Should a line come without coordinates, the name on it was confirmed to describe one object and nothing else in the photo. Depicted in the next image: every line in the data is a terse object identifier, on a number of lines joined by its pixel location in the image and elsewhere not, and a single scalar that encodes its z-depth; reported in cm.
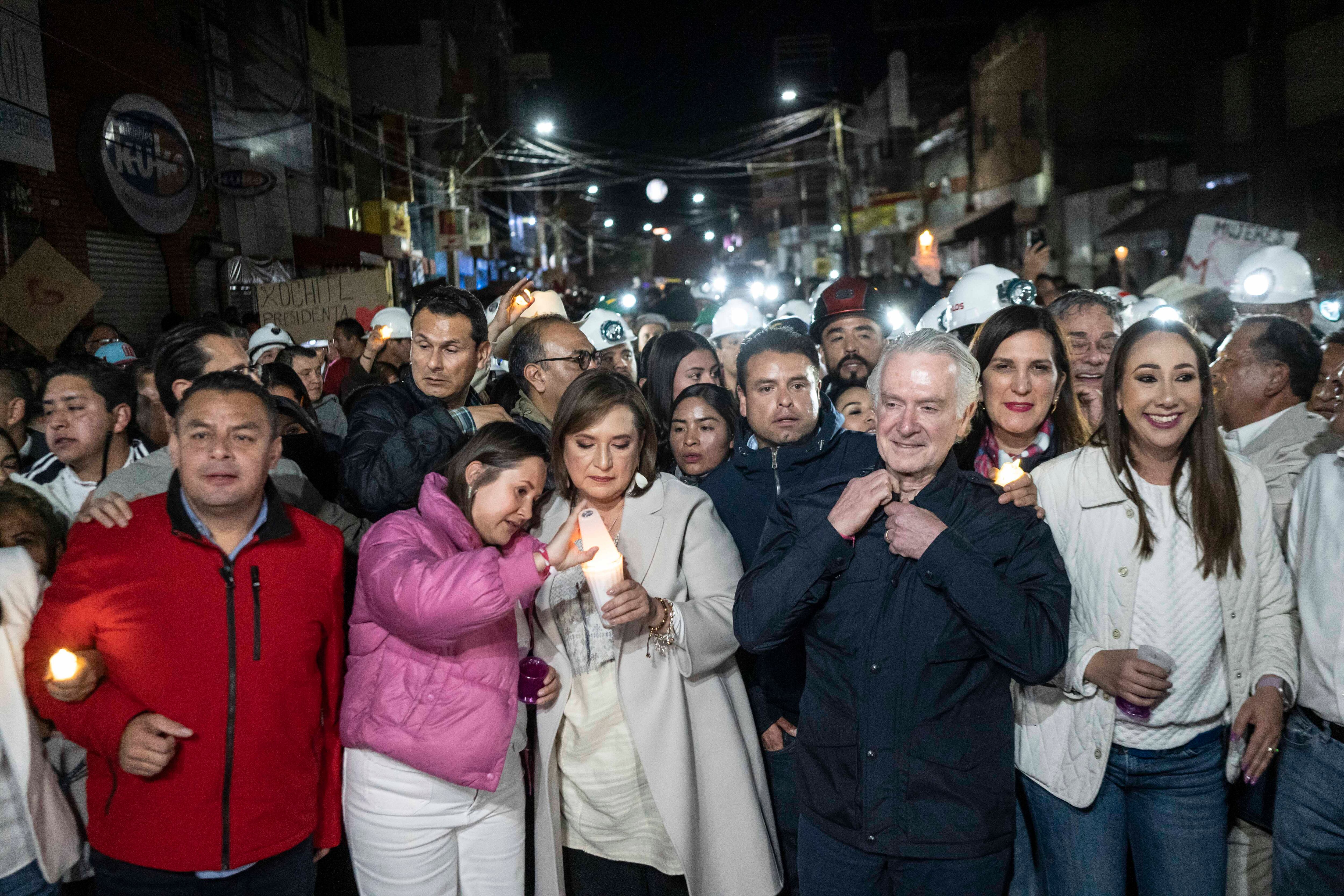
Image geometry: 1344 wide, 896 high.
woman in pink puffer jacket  300
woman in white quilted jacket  306
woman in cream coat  338
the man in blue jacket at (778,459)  399
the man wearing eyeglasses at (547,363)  478
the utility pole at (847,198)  3119
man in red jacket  290
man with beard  607
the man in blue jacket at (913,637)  276
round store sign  1341
